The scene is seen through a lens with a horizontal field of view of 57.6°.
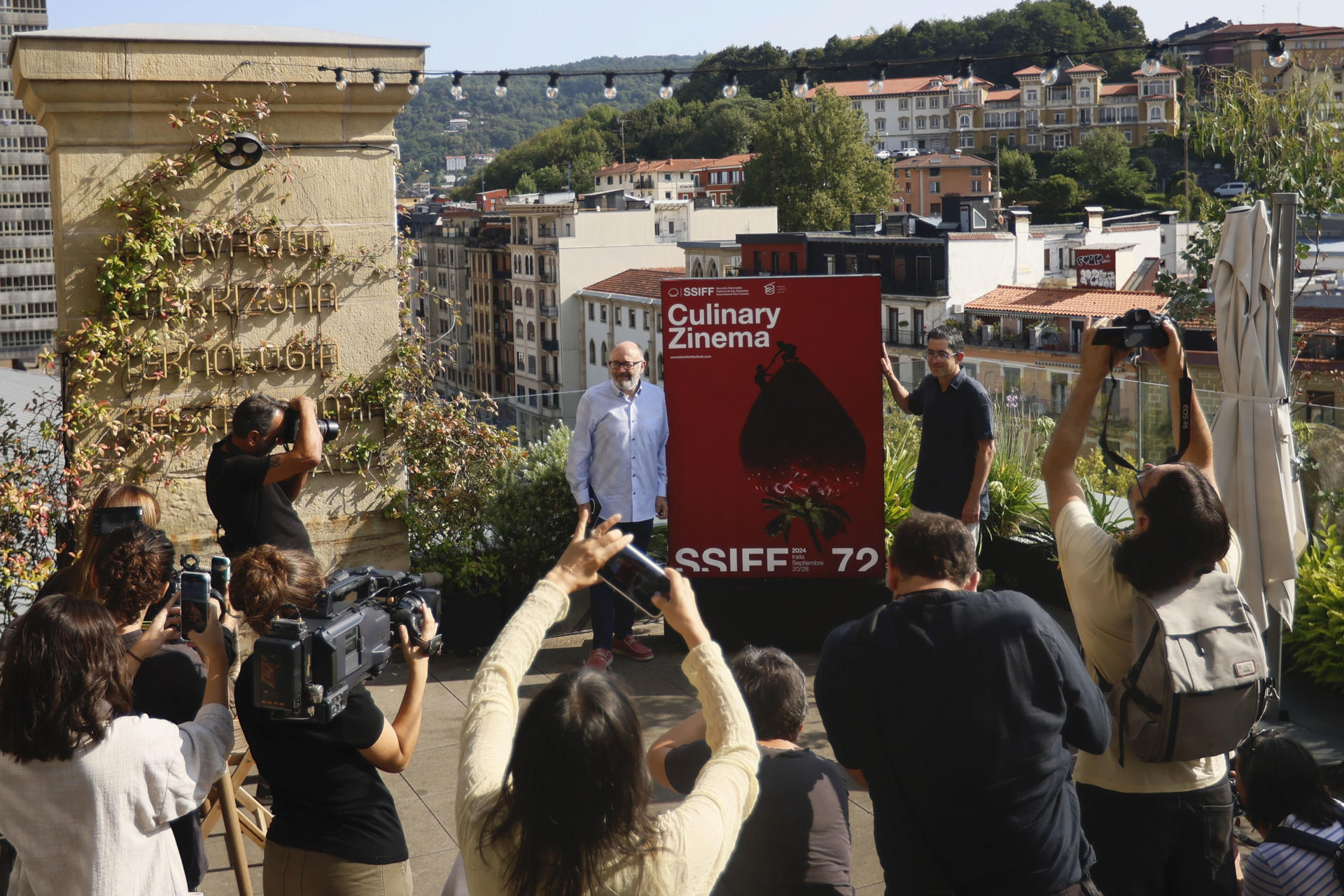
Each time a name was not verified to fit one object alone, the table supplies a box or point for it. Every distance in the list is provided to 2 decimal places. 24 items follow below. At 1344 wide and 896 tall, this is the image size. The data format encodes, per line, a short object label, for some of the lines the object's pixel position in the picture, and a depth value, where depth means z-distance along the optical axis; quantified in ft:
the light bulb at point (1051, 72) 23.65
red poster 18.45
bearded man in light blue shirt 18.31
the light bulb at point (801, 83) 26.06
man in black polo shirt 17.11
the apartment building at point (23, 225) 246.06
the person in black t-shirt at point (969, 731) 7.70
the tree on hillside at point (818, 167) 240.94
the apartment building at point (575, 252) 219.82
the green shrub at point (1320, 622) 15.28
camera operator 8.20
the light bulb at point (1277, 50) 22.53
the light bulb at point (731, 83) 25.35
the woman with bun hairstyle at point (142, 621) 9.26
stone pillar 17.43
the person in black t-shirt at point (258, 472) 13.57
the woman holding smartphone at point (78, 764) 7.46
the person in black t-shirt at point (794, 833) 8.20
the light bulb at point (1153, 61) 23.16
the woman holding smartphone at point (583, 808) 5.80
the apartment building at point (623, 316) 184.96
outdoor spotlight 17.88
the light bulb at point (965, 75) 25.38
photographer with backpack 8.84
